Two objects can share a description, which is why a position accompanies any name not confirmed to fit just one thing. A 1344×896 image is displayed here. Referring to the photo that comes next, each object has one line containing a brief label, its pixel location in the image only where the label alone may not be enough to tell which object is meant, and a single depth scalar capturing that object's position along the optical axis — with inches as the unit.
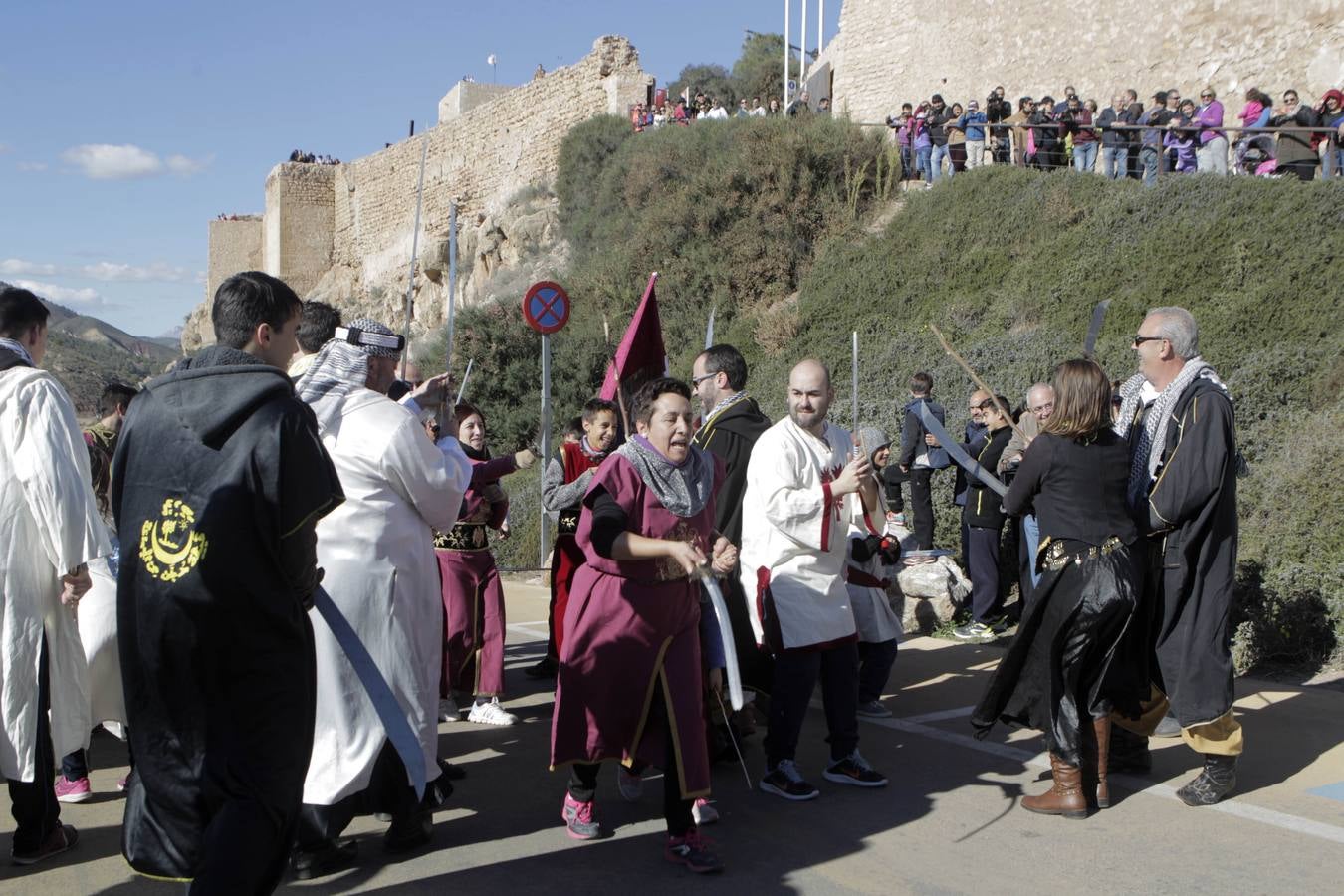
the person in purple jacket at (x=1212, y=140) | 669.9
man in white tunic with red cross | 195.2
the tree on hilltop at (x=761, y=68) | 1717.5
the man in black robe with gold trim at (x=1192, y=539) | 190.2
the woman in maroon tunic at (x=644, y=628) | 169.8
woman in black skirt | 186.9
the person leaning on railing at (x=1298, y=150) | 626.2
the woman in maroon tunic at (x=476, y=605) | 248.4
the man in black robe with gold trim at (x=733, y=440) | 227.0
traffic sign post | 416.8
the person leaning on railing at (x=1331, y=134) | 607.6
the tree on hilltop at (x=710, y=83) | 1791.3
